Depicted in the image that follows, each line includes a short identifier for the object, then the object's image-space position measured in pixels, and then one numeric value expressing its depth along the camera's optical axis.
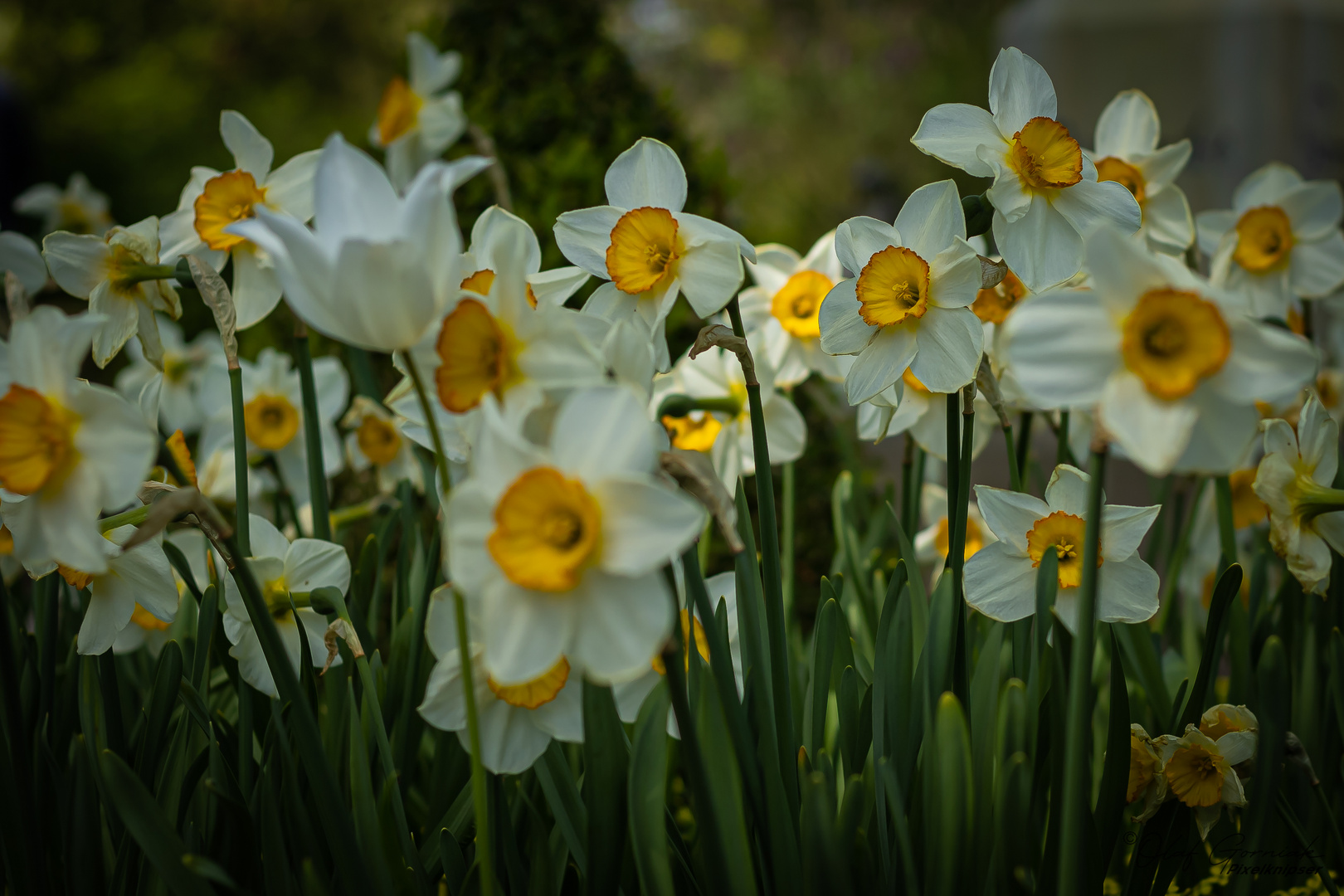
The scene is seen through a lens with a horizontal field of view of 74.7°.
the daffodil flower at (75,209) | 2.21
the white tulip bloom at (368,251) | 0.57
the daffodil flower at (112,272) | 0.94
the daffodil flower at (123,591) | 0.89
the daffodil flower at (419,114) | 1.79
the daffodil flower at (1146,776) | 0.93
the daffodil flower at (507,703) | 0.72
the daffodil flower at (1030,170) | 0.84
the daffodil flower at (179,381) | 1.84
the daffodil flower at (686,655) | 0.80
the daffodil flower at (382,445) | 1.54
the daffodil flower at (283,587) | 0.93
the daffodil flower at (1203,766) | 0.92
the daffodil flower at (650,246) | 0.84
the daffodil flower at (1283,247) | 1.36
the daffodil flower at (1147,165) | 1.20
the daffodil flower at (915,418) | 1.08
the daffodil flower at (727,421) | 1.17
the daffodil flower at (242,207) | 0.99
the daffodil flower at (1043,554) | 0.88
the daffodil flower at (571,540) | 0.54
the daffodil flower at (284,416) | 1.54
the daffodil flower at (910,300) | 0.85
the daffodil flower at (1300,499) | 0.96
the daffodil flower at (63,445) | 0.63
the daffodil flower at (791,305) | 1.22
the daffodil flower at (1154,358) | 0.56
